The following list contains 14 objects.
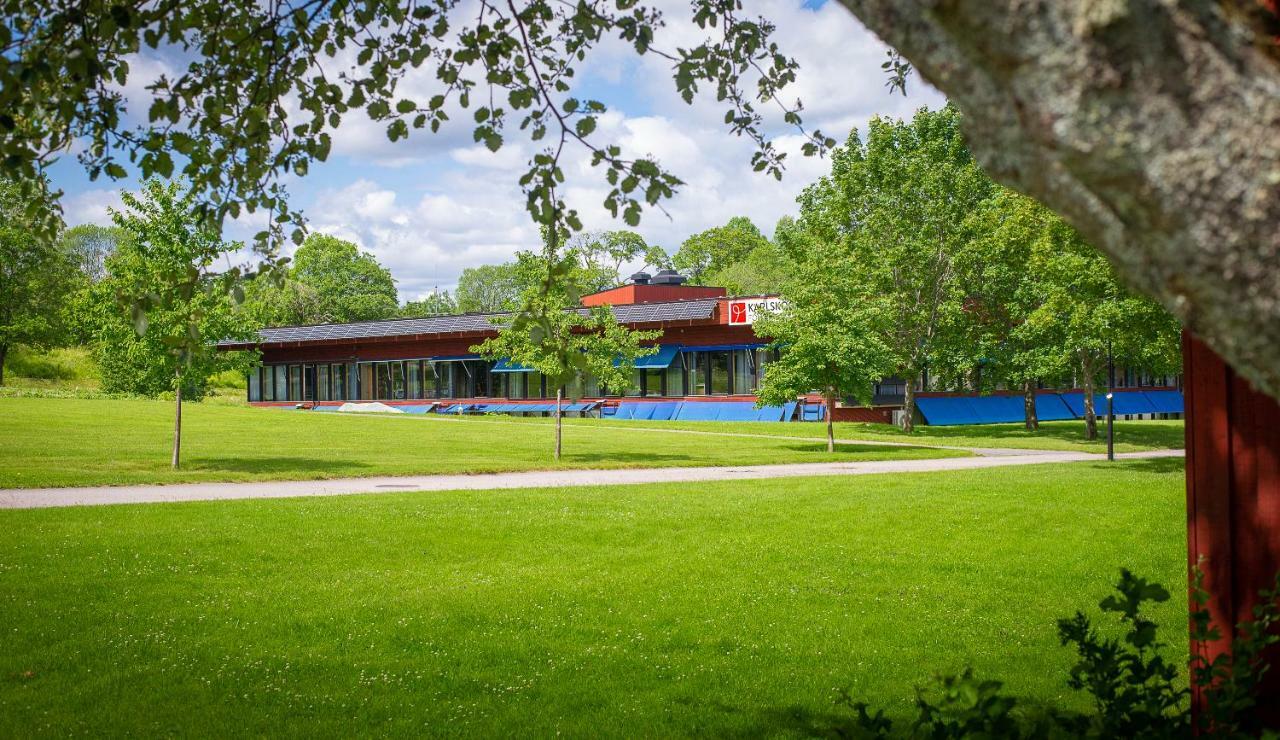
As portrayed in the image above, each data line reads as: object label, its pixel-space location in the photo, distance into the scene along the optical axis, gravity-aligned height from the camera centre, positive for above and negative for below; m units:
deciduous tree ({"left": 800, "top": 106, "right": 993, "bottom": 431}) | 37.44 +6.75
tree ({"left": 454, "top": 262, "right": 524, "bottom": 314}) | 125.19 +13.81
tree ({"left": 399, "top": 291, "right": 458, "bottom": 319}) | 119.50 +11.23
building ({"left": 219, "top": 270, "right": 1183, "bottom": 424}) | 44.50 +1.15
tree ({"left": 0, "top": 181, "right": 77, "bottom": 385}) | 62.47 +7.09
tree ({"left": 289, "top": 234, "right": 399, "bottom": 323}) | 92.31 +11.09
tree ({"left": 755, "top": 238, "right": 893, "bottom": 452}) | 26.91 +1.18
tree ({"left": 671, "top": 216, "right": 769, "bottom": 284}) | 98.44 +13.99
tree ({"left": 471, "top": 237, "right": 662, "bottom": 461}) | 23.05 +1.28
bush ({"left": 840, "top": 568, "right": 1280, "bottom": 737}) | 3.29 -1.03
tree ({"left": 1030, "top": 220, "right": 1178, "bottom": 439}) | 21.95 +1.87
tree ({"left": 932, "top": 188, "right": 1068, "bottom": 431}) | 32.47 +2.72
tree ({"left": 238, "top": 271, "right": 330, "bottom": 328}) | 83.75 +8.01
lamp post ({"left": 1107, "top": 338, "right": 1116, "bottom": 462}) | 21.48 -0.46
